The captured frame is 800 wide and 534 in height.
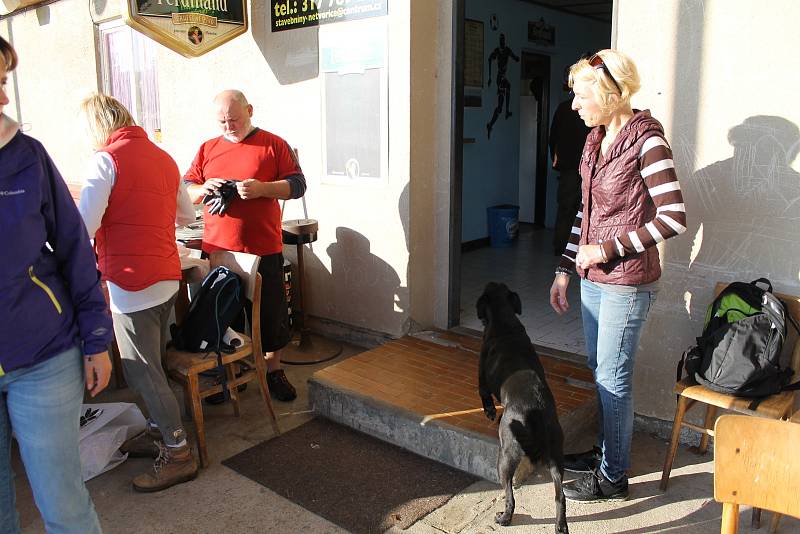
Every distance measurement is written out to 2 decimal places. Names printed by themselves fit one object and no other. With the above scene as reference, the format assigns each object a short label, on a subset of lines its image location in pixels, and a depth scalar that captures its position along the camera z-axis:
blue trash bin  8.02
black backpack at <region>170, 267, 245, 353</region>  3.32
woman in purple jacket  1.83
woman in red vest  2.85
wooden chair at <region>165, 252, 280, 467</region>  3.27
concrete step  3.24
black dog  2.62
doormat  2.93
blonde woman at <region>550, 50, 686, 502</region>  2.51
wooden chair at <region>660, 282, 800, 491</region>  2.75
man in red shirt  3.74
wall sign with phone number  4.47
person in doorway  6.59
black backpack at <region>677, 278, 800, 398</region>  2.73
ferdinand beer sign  4.69
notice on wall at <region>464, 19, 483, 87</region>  7.31
